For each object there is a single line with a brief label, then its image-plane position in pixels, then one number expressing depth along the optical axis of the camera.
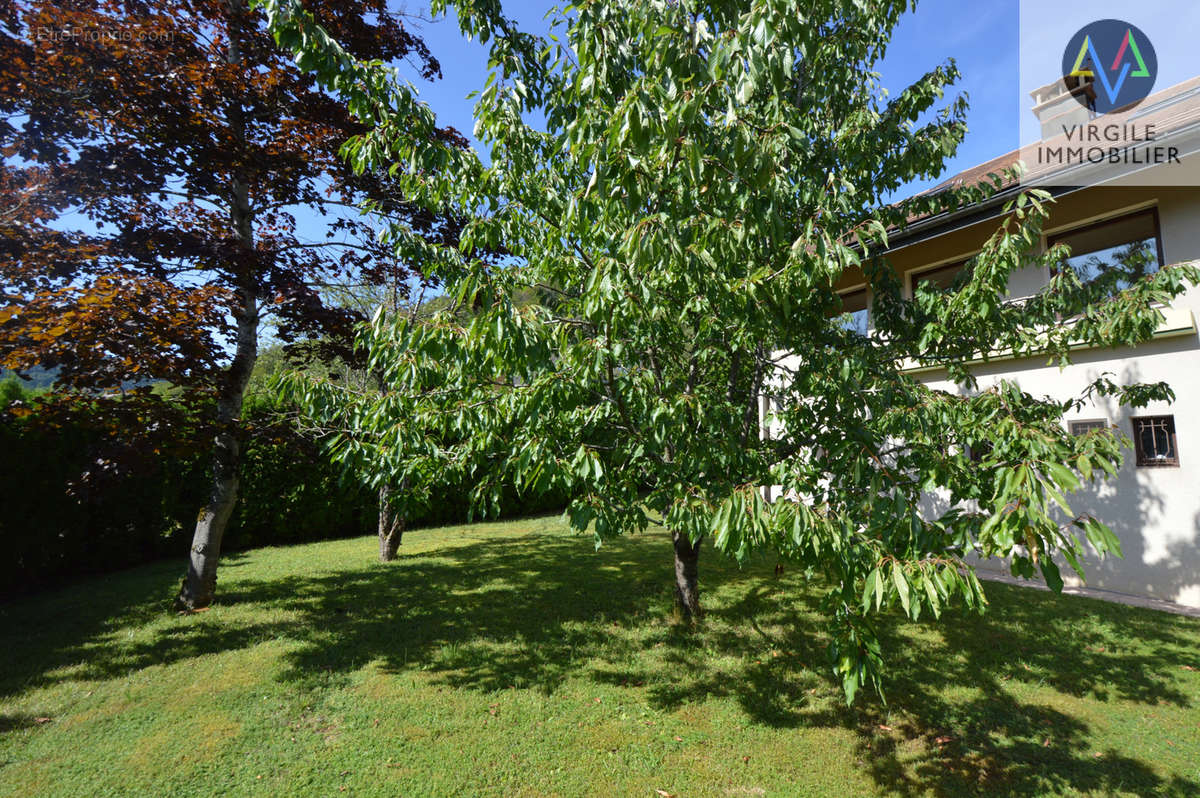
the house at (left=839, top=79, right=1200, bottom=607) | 6.41
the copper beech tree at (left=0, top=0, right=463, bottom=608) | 4.40
